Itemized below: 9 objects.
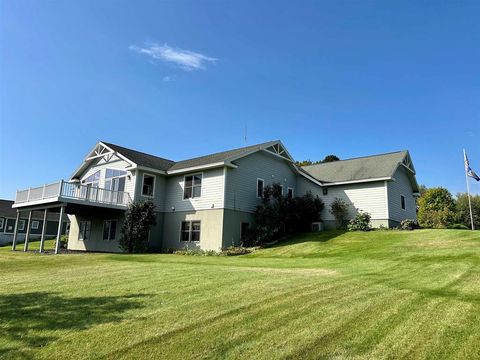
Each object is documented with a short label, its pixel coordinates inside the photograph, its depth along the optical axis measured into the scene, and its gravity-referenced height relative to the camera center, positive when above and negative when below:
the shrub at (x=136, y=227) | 22.48 +0.87
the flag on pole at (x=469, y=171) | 26.94 +5.87
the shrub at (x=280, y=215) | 22.84 +2.03
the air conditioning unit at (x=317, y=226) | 25.70 +1.42
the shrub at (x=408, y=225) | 23.41 +1.57
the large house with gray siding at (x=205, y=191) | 22.50 +3.52
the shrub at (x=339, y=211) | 25.29 +2.44
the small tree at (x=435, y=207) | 45.08 +5.96
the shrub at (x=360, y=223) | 23.75 +1.61
